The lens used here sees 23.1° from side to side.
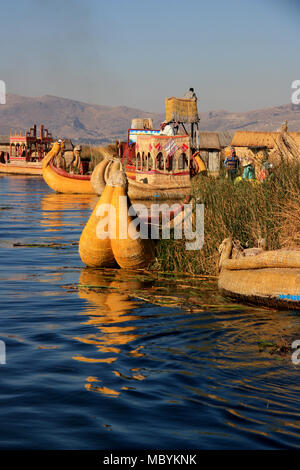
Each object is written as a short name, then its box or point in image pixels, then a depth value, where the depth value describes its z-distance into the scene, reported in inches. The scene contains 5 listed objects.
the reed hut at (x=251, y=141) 1852.9
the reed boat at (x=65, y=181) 1294.3
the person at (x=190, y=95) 1286.5
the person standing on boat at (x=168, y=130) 1131.9
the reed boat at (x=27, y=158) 2129.7
